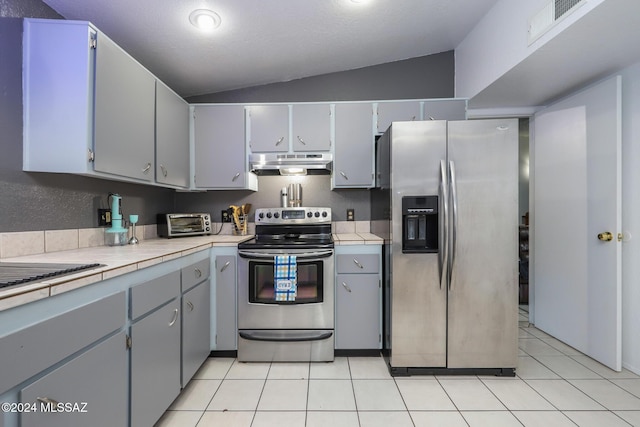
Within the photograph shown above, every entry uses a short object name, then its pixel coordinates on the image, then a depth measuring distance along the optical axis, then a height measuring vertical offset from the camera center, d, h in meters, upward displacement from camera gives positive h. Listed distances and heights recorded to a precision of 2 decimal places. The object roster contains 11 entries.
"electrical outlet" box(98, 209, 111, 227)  1.88 -0.02
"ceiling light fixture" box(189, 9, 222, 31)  1.79 +1.30
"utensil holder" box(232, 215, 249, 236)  2.73 -0.10
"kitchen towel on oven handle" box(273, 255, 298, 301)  2.11 -0.47
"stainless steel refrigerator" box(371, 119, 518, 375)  1.94 -0.24
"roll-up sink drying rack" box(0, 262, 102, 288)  0.88 -0.21
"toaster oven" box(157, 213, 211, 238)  2.40 -0.08
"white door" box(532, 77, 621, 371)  2.01 -0.04
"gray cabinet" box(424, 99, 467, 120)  2.55 +0.98
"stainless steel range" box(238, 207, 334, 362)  2.14 -0.67
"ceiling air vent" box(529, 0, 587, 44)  1.52 +1.17
